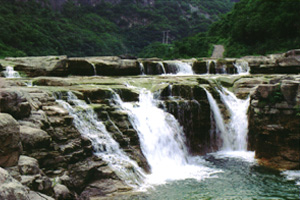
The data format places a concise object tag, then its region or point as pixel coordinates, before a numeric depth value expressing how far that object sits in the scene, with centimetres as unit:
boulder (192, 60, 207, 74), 2159
